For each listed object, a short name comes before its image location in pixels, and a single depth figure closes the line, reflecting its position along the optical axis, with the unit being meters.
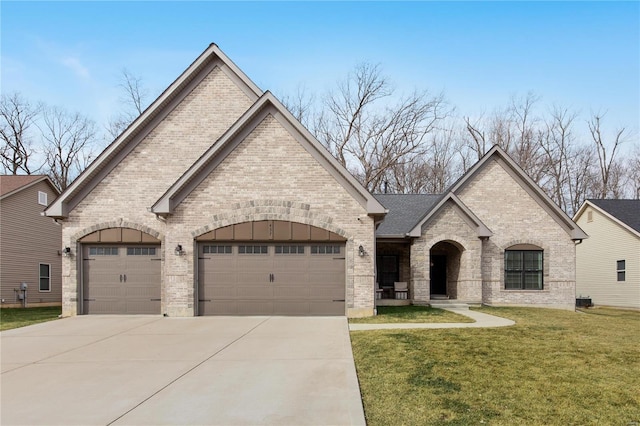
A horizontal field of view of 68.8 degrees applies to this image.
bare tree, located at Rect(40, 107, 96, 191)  42.10
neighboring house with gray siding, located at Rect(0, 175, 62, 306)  23.81
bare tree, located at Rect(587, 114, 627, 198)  42.78
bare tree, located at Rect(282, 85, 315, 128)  41.84
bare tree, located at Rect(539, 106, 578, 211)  42.03
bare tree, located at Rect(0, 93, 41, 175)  40.09
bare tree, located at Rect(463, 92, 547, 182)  41.56
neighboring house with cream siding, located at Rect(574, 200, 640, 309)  25.27
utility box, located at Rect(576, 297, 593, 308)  26.95
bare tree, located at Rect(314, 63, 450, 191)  39.47
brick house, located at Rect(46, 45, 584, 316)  15.14
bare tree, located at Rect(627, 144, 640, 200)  42.94
